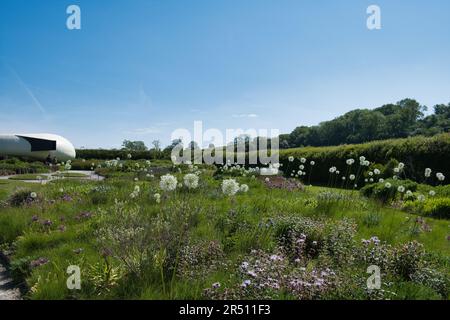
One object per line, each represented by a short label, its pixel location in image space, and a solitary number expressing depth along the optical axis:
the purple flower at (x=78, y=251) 4.76
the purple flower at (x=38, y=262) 4.58
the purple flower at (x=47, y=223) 6.29
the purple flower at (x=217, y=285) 3.34
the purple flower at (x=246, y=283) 3.24
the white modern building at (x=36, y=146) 39.16
